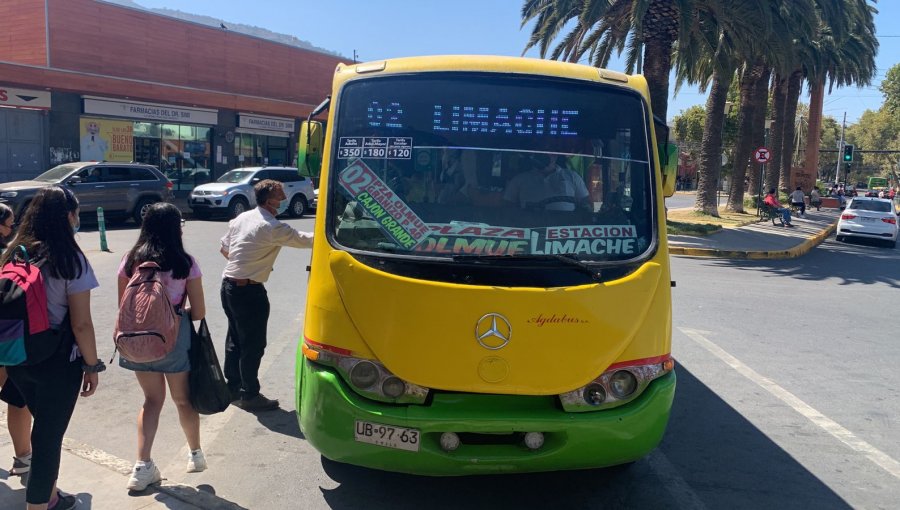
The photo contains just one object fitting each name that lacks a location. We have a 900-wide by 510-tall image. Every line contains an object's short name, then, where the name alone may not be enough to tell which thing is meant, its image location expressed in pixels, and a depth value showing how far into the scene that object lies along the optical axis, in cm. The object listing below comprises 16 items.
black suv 1786
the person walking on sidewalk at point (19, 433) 393
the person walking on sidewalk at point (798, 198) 3266
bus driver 395
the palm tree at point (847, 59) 3127
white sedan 2244
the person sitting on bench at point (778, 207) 2606
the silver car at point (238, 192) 2080
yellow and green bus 346
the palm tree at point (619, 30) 1753
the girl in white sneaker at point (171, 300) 378
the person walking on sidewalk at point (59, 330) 332
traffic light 3606
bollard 1388
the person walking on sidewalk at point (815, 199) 4409
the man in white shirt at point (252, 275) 502
